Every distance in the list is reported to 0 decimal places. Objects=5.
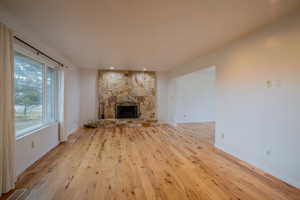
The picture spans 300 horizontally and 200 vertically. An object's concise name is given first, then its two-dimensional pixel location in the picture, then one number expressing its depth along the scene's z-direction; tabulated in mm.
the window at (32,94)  2373
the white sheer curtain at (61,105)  3797
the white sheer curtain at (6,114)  1771
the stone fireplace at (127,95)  6184
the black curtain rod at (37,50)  2191
